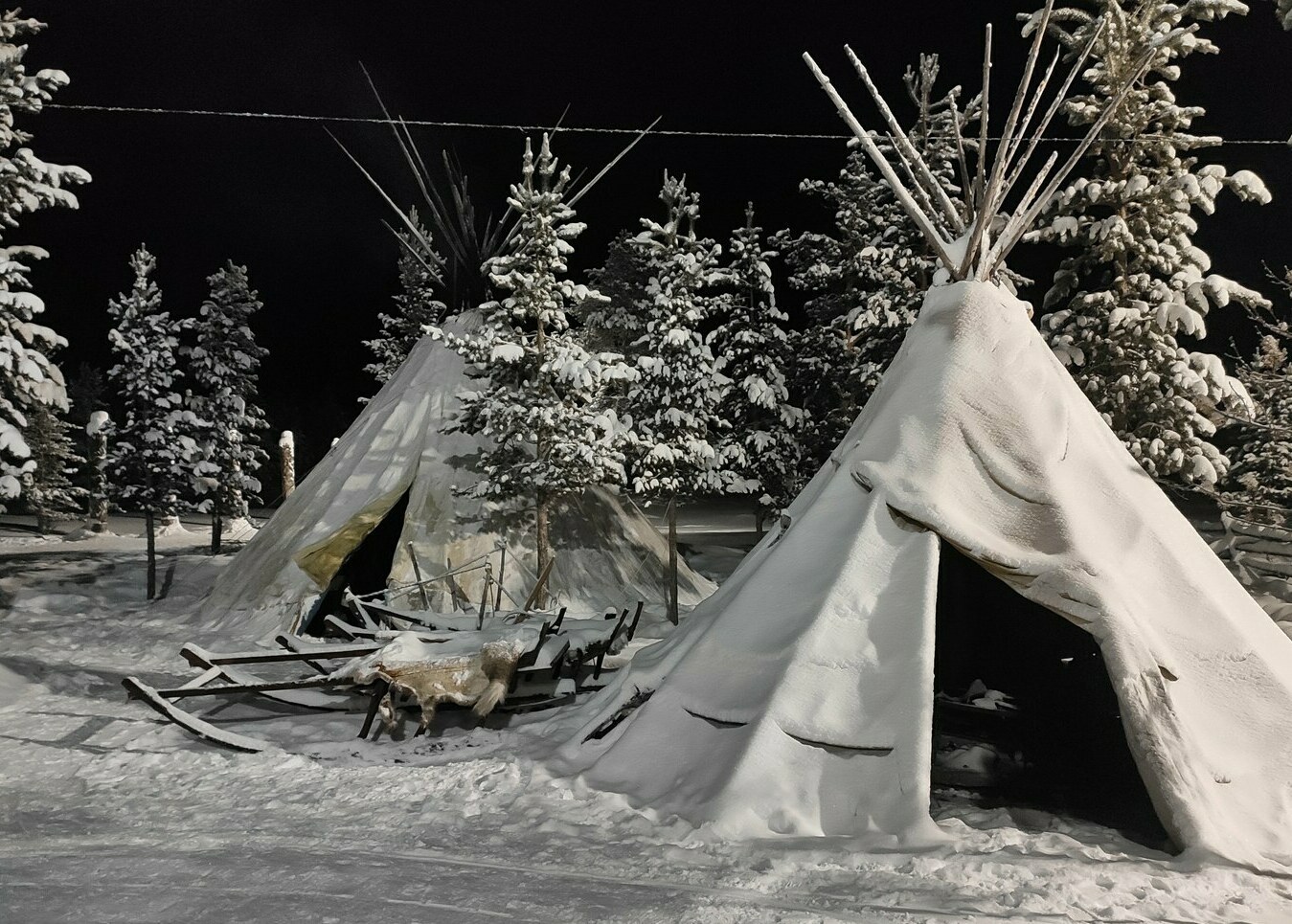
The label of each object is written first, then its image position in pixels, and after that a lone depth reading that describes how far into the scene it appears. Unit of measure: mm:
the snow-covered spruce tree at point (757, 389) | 19250
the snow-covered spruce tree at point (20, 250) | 11828
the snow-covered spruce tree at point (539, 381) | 14734
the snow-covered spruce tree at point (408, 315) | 30531
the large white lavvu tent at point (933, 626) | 5289
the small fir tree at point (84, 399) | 39906
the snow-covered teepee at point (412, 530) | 13977
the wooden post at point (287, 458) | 23969
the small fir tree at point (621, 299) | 27188
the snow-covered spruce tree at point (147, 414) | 21016
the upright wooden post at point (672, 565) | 16547
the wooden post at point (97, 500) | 33531
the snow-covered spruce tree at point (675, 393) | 17281
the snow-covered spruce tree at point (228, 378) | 25344
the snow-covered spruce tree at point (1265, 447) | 11852
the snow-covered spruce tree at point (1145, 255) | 12406
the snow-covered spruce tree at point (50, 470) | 33156
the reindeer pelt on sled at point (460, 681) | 7660
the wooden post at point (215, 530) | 25297
